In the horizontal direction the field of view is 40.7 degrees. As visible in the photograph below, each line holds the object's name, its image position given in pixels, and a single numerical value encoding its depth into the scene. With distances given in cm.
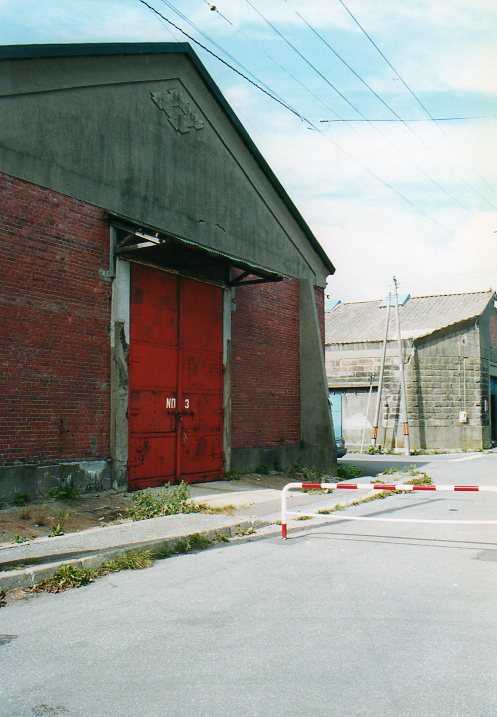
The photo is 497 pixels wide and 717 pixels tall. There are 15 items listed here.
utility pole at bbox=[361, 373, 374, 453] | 3020
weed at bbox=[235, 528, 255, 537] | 951
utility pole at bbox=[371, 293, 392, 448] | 2898
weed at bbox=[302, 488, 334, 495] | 1409
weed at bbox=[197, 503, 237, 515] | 1077
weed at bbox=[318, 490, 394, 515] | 1152
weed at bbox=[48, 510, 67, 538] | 869
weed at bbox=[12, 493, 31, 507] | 1010
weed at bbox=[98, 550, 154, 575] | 728
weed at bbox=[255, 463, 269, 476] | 1614
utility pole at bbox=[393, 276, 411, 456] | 2761
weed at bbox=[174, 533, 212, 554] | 834
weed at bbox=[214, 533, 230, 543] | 902
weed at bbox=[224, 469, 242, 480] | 1504
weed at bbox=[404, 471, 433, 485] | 1523
